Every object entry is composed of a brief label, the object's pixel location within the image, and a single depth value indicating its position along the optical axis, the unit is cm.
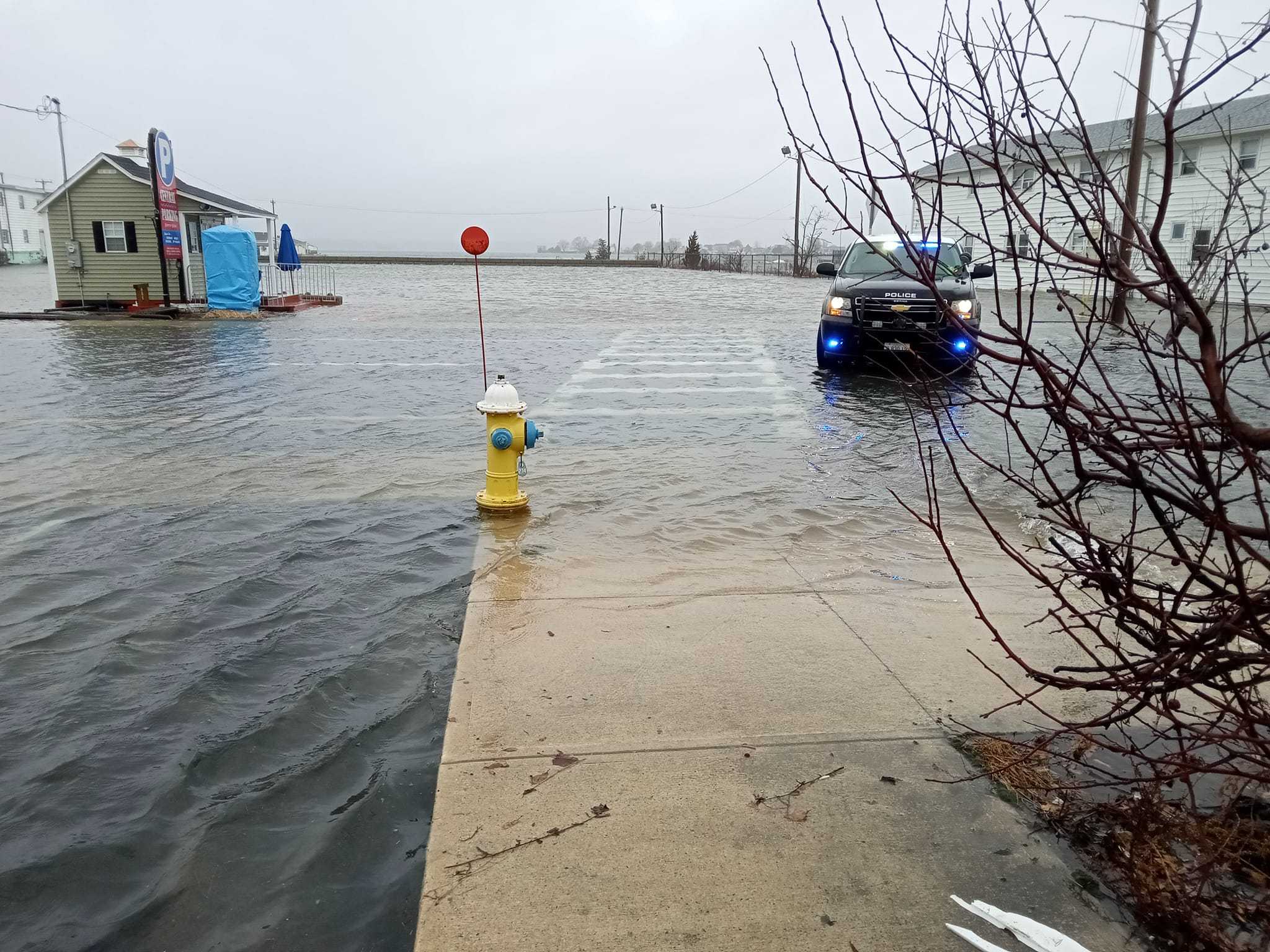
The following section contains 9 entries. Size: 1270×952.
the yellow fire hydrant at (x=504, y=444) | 616
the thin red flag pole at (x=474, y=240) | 852
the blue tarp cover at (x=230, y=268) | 2484
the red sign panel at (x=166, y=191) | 2356
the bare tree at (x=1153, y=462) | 187
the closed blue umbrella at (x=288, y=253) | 2956
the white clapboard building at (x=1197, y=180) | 2631
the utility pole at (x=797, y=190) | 5222
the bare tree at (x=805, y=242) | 5569
